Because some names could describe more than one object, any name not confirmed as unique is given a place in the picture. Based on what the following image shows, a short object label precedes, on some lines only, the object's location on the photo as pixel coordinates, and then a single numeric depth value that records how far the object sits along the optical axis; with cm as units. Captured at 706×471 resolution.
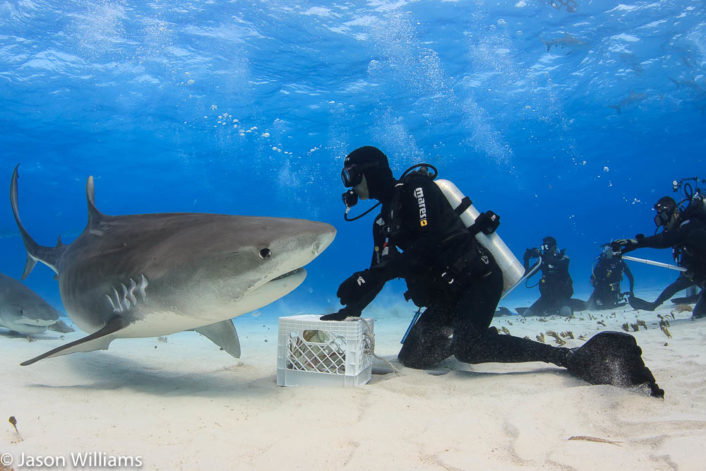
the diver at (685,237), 653
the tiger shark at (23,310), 596
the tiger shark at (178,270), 235
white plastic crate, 318
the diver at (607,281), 1187
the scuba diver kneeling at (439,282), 305
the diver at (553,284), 1170
